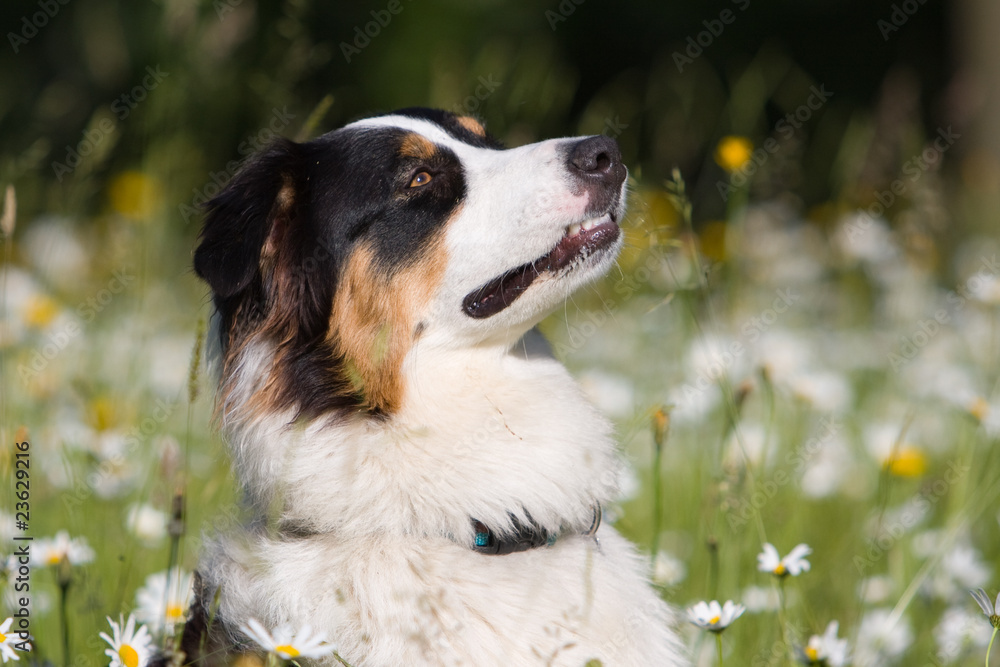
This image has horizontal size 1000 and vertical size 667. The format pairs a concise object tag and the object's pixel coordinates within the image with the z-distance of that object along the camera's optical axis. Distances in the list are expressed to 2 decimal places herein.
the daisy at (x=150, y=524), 6.99
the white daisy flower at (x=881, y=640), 5.79
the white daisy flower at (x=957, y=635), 5.95
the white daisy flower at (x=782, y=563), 5.02
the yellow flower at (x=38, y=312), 9.24
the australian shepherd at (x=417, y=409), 5.16
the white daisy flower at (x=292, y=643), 3.90
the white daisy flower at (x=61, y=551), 5.36
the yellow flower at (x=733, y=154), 7.08
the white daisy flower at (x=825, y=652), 4.84
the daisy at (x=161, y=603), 4.86
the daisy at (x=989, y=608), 4.07
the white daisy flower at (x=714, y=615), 4.57
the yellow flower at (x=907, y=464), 7.28
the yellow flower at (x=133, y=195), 8.30
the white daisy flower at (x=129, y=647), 4.38
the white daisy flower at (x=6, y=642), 4.26
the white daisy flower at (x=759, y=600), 6.65
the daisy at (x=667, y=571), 6.79
